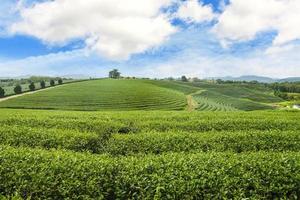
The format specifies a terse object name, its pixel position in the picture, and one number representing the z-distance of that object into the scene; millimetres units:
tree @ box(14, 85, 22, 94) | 92100
